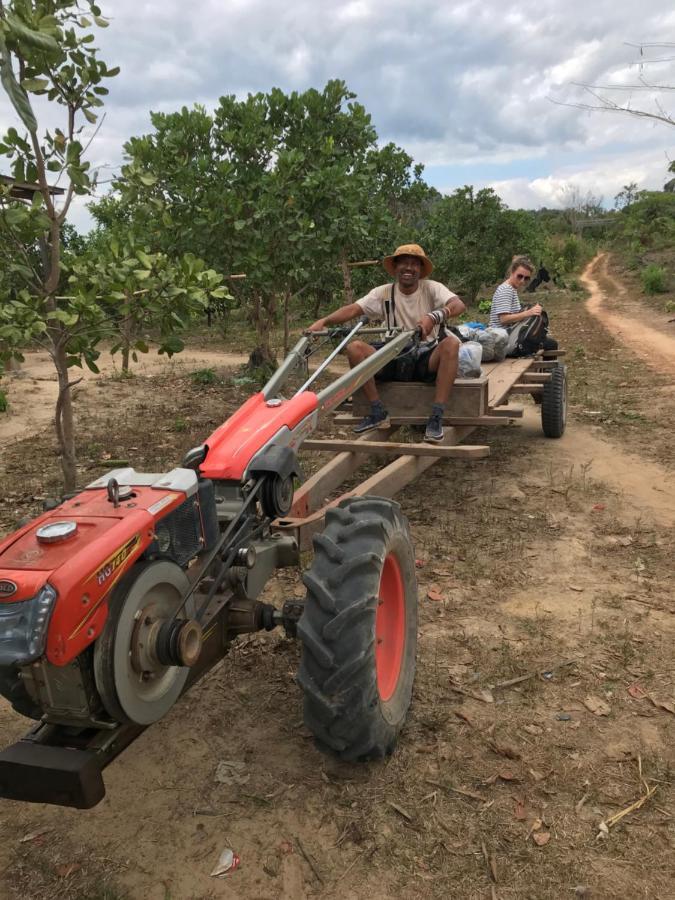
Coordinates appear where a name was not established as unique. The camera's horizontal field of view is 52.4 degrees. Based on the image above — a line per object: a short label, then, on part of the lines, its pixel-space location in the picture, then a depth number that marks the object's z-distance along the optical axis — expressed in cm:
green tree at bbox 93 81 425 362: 923
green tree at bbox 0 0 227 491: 389
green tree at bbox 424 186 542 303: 2191
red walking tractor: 188
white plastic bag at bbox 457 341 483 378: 538
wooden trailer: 375
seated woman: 706
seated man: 485
